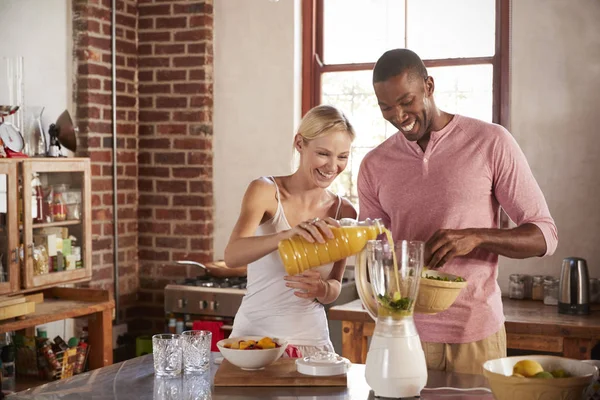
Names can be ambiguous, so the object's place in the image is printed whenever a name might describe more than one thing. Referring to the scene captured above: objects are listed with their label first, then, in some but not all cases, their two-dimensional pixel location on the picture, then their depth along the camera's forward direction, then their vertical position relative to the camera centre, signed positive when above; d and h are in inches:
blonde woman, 98.7 -9.4
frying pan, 171.1 -18.7
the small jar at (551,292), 153.2 -20.9
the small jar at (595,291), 152.0 -20.4
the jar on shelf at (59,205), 157.0 -4.6
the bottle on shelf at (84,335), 173.6 -33.2
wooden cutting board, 80.5 -19.4
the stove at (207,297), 161.3 -23.1
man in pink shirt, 92.6 -2.0
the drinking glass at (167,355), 83.3 -17.6
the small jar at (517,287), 159.5 -20.7
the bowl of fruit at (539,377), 64.1 -15.7
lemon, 66.1 -15.2
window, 168.6 +27.3
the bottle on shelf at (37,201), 150.6 -3.8
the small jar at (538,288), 157.3 -20.6
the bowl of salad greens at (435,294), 77.4 -10.7
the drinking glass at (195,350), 84.3 -17.4
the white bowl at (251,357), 82.4 -17.7
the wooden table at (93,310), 154.8 -24.2
